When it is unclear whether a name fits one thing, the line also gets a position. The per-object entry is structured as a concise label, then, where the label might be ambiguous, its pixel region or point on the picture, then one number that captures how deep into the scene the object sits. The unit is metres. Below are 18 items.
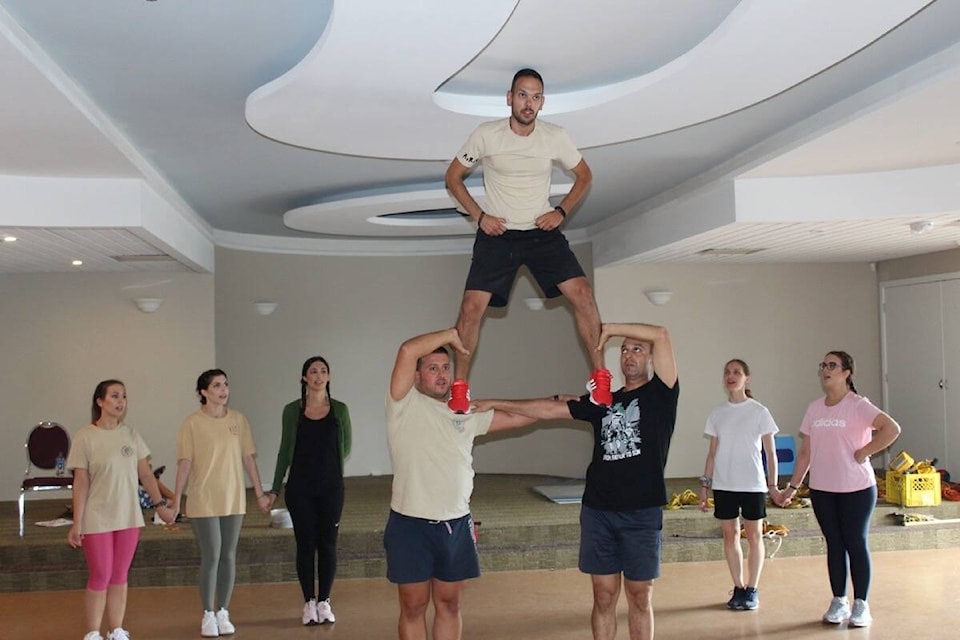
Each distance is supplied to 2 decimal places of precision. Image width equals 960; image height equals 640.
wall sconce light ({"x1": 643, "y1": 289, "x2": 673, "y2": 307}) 10.28
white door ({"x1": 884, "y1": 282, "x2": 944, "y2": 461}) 9.90
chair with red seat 8.21
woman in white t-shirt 5.80
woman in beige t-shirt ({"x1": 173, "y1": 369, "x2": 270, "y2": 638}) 5.33
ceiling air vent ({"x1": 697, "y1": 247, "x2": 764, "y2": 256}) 9.07
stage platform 7.26
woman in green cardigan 5.54
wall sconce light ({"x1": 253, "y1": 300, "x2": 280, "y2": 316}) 10.95
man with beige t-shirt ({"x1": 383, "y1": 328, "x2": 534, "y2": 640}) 3.97
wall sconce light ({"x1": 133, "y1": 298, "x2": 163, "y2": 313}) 9.82
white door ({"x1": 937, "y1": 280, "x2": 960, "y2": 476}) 9.57
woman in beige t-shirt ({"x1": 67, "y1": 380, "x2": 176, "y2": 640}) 5.02
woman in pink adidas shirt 5.32
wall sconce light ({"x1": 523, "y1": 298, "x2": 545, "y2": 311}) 11.30
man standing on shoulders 3.91
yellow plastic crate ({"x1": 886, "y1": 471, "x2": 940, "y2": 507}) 8.45
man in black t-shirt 4.19
